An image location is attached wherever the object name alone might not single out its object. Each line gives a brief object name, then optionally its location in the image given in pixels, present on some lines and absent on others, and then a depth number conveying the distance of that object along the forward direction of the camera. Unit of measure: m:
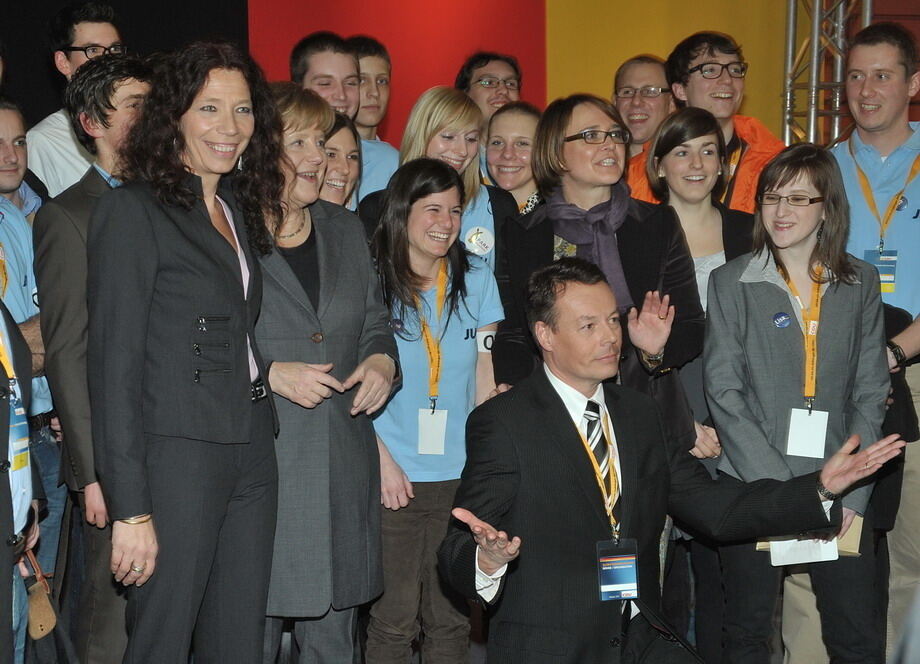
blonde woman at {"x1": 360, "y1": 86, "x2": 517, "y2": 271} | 4.14
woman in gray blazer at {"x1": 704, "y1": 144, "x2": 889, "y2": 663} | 3.31
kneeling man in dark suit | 2.68
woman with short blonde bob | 3.03
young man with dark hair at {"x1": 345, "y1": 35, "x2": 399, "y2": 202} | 4.75
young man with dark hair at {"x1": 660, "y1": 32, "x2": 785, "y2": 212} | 4.58
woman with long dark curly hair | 2.43
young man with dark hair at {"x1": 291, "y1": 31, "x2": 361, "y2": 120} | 4.75
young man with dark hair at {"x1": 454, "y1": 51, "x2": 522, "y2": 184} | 5.41
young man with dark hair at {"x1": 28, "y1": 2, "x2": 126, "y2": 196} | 4.23
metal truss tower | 6.81
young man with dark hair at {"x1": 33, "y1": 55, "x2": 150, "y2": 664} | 2.91
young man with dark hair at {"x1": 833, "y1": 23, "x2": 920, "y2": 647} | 3.93
